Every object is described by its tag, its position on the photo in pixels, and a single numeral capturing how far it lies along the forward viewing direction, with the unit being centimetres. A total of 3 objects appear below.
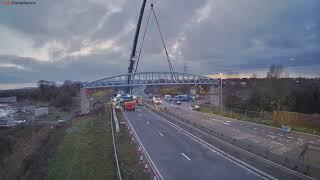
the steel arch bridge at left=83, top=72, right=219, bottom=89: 5613
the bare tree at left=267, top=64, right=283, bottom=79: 3371
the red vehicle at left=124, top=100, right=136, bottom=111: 4138
